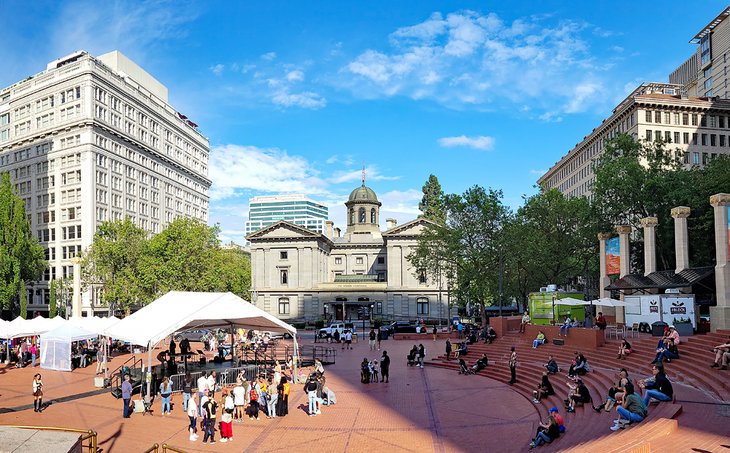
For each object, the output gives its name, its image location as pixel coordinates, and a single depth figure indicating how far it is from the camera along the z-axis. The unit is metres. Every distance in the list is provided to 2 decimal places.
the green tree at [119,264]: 57.97
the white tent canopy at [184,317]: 24.62
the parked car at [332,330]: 52.69
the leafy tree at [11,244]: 61.31
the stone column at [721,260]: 27.28
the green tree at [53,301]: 71.06
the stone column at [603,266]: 42.03
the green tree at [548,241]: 51.25
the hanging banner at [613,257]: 39.59
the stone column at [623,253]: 38.50
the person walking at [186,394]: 21.69
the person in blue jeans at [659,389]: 16.66
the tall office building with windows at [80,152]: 82.44
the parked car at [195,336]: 56.15
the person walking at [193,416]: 18.77
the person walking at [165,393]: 21.80
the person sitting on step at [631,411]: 15.13
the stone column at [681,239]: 32.78
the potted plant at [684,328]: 29.23
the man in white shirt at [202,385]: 20.39
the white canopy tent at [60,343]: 33.34
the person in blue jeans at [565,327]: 32.00
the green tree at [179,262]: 57.16
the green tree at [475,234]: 52.94
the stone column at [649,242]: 36.56
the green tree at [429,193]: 97.44
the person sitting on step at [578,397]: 20.12
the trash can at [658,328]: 27.83
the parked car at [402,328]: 58.91
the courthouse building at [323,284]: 81.69
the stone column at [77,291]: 46.41
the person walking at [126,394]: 20.88
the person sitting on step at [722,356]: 19.80
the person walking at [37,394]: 22.02
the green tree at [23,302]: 64.38
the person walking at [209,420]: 17.94
